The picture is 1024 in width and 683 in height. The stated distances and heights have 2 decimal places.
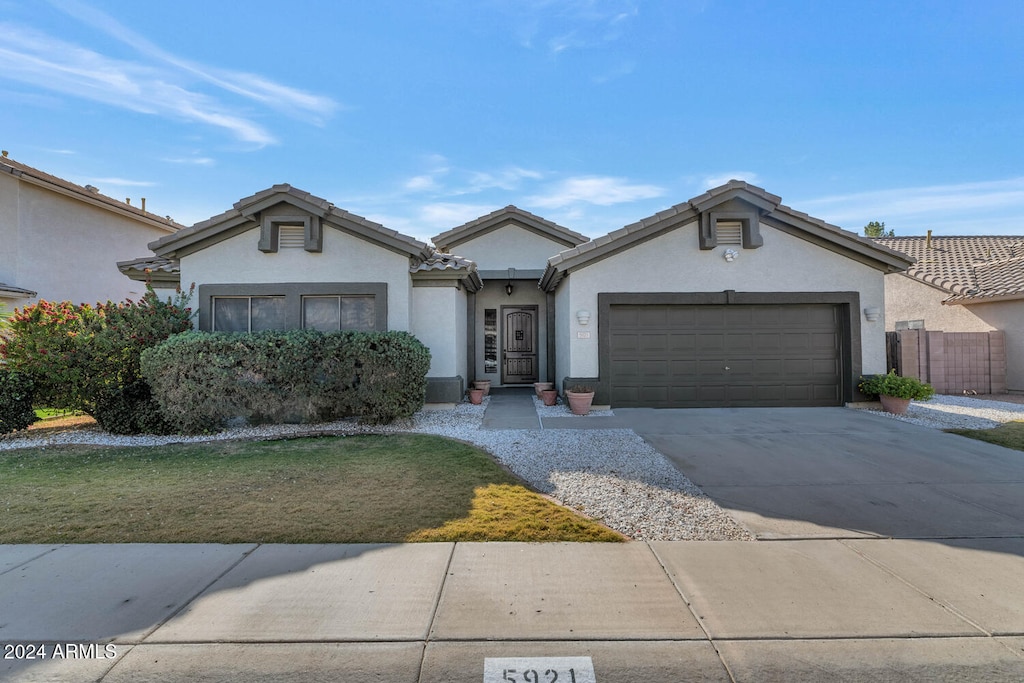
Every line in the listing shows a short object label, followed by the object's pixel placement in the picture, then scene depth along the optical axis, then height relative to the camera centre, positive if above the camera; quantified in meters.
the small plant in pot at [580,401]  10.09 -1.23
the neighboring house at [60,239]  12.85 +3.44
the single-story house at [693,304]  10.23 +0.92
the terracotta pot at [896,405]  9.89 -1.37
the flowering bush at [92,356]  8.03 -0.10
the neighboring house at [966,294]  13.20 +1.46
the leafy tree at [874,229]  38.22 +9.43
